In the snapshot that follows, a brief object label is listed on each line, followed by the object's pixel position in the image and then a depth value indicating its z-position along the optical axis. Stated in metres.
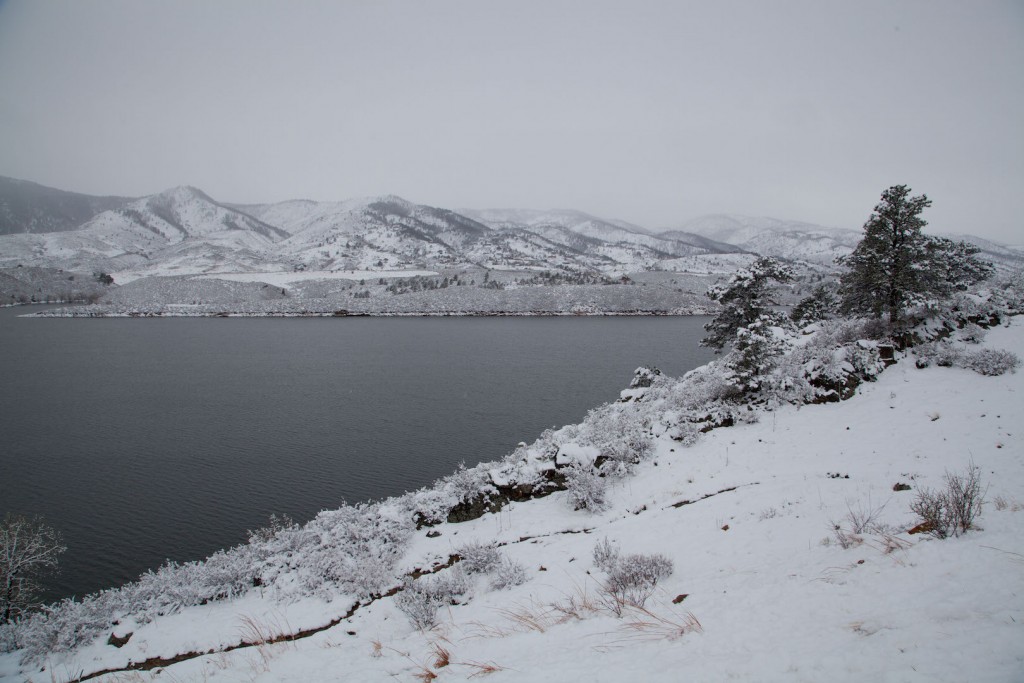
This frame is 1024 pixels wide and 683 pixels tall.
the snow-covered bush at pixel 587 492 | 11.86
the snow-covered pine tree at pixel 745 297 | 20.47
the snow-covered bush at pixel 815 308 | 27.33
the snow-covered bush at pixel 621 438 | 13.75
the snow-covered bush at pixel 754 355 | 16.80
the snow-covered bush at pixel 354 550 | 9.82
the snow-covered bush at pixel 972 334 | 16.59
